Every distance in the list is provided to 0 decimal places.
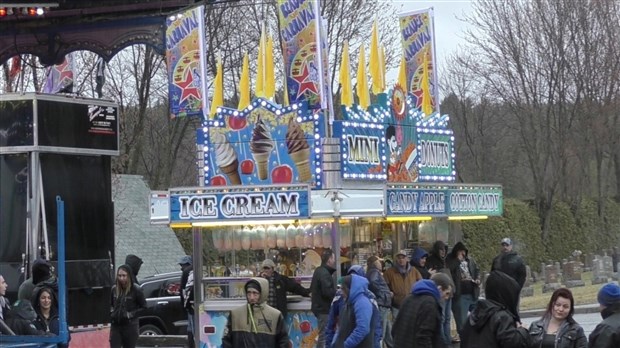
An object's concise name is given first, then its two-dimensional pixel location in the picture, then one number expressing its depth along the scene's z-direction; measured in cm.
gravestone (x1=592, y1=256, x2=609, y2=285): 3662
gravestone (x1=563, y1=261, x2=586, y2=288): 3578
